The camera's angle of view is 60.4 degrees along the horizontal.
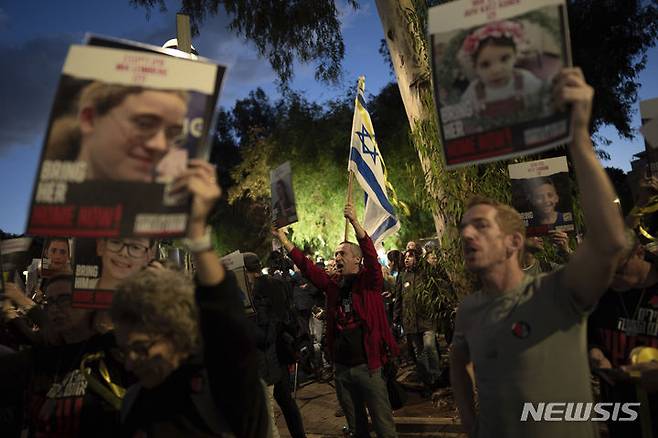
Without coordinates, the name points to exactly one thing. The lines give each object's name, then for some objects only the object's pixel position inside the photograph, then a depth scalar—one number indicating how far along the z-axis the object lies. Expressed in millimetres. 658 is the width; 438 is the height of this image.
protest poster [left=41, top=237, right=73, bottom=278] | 5023
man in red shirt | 5352
